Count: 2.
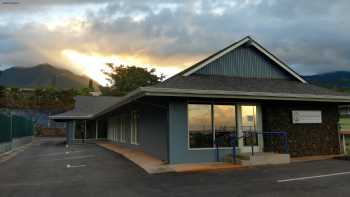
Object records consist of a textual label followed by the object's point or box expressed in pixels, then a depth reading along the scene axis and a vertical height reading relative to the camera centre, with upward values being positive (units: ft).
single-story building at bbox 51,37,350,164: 39.70 +1.89
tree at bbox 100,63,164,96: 174.40 +24.64
